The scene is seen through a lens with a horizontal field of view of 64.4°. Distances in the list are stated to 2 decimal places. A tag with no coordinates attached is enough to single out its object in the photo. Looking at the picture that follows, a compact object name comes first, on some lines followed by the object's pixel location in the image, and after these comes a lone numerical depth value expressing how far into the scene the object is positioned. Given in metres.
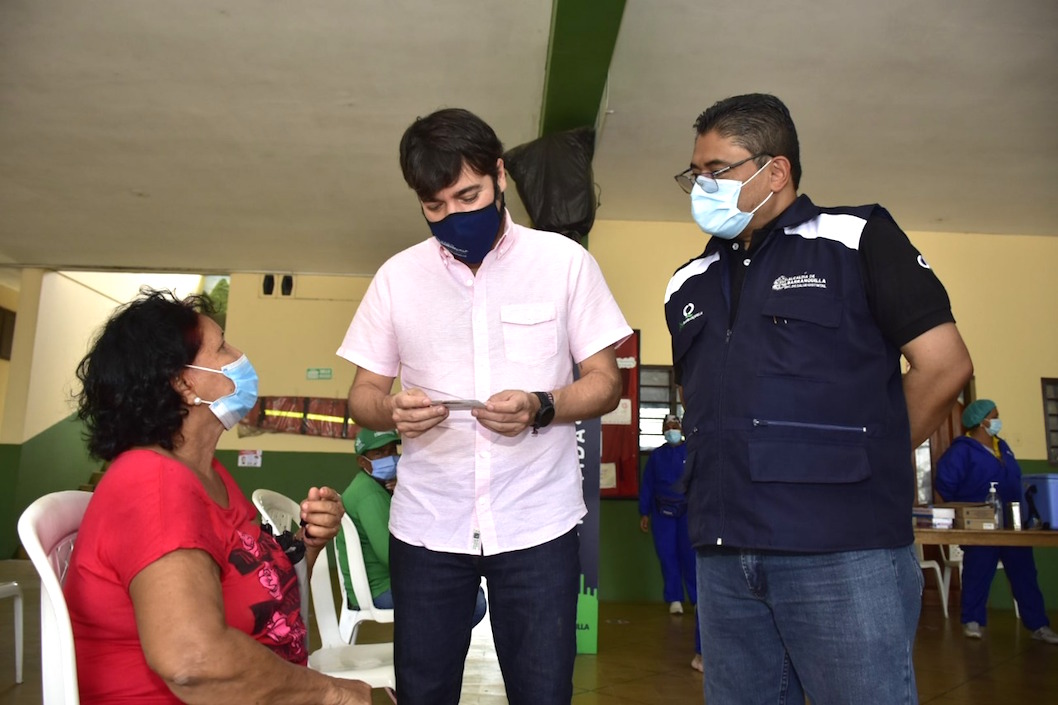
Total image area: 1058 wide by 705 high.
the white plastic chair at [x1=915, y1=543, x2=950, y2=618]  6.93
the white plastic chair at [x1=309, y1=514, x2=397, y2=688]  2.50
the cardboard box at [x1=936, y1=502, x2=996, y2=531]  4.95
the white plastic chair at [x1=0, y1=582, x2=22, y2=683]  4.15
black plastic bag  4.55
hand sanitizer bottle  5.23
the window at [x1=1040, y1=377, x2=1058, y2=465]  8.20
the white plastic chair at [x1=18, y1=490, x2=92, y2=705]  1.27
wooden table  4.59
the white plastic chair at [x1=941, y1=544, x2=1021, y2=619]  7.39
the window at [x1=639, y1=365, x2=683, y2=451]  8.05
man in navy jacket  1.47
